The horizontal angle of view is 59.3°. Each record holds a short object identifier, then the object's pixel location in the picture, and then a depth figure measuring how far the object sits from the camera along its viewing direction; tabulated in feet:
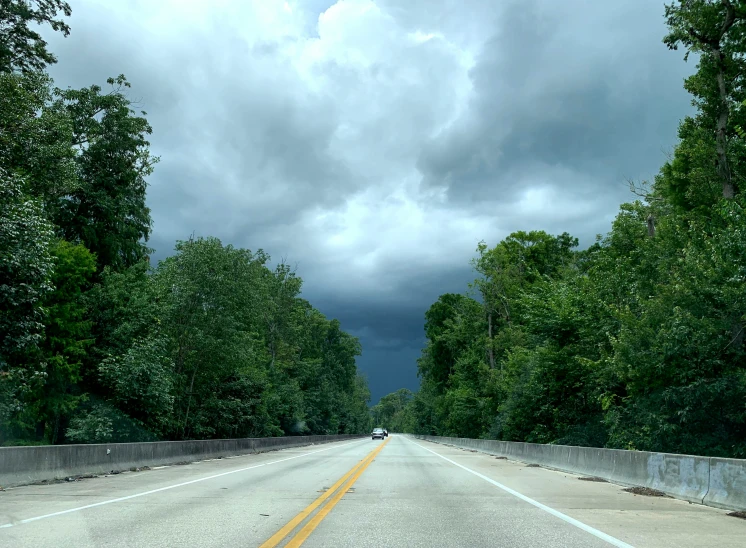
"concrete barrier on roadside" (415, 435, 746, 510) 35.63
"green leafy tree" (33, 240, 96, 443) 98.48
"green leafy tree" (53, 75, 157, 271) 126.21
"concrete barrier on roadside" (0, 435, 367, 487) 46.16
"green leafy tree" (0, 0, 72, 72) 88.74
